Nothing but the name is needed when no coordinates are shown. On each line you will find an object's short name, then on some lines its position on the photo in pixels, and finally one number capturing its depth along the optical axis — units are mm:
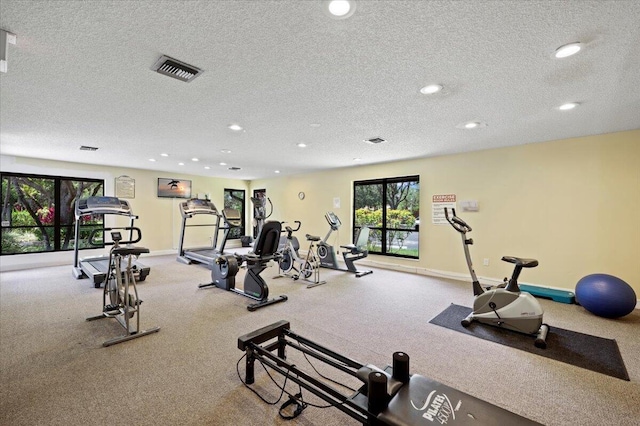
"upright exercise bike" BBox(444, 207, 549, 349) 2951
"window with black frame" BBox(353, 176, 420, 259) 6216
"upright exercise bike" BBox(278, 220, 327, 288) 5250
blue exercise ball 3383
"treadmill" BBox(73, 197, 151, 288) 4831
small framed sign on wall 7389
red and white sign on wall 5526
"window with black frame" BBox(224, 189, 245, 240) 10047
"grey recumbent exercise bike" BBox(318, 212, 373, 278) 5941
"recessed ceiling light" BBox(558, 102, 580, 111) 2918
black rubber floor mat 2426
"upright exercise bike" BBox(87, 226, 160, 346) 2908
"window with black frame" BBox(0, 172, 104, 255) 6055
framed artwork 8219
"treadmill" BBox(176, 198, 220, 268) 6594
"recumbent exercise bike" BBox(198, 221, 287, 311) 3943
